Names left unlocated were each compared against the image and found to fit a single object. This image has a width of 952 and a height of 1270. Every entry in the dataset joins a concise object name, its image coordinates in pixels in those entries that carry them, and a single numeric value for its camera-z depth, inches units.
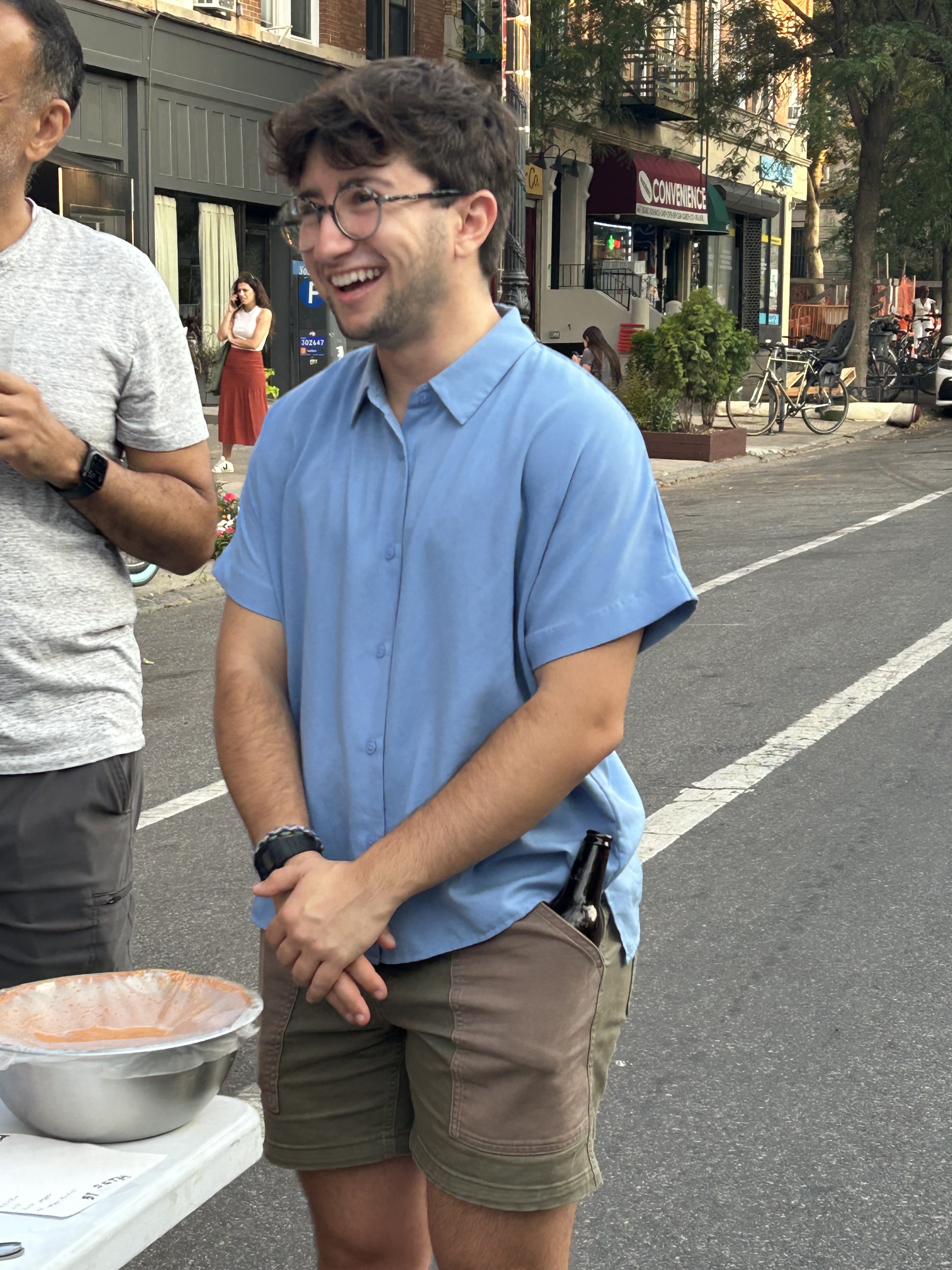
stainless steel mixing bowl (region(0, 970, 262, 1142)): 71.9
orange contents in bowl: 79.4
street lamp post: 555.5
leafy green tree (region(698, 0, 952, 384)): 895.1
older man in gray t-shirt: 96.2
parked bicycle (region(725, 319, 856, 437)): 901.2
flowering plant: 419.8
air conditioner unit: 760.3
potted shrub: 714.2
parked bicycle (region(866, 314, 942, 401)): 1136.8
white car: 999.0
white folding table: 64.6
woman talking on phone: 553.3
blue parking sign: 860.6
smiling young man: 77.3
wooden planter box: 734.5
